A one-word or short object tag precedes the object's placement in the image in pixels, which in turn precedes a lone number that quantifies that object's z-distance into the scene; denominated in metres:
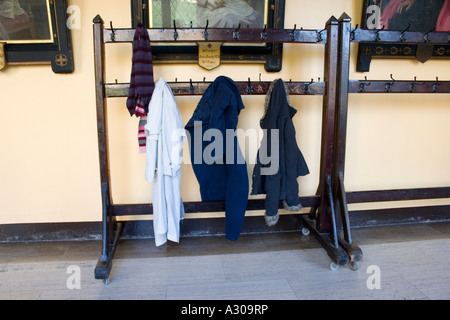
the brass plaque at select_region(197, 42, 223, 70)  2.18
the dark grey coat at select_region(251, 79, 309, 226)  1.94
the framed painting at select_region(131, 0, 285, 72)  2.08
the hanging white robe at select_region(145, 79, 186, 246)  1.86
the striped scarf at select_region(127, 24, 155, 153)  1.84
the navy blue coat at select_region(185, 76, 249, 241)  1.85
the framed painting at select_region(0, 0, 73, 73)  2.02
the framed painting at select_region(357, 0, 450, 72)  2.22
